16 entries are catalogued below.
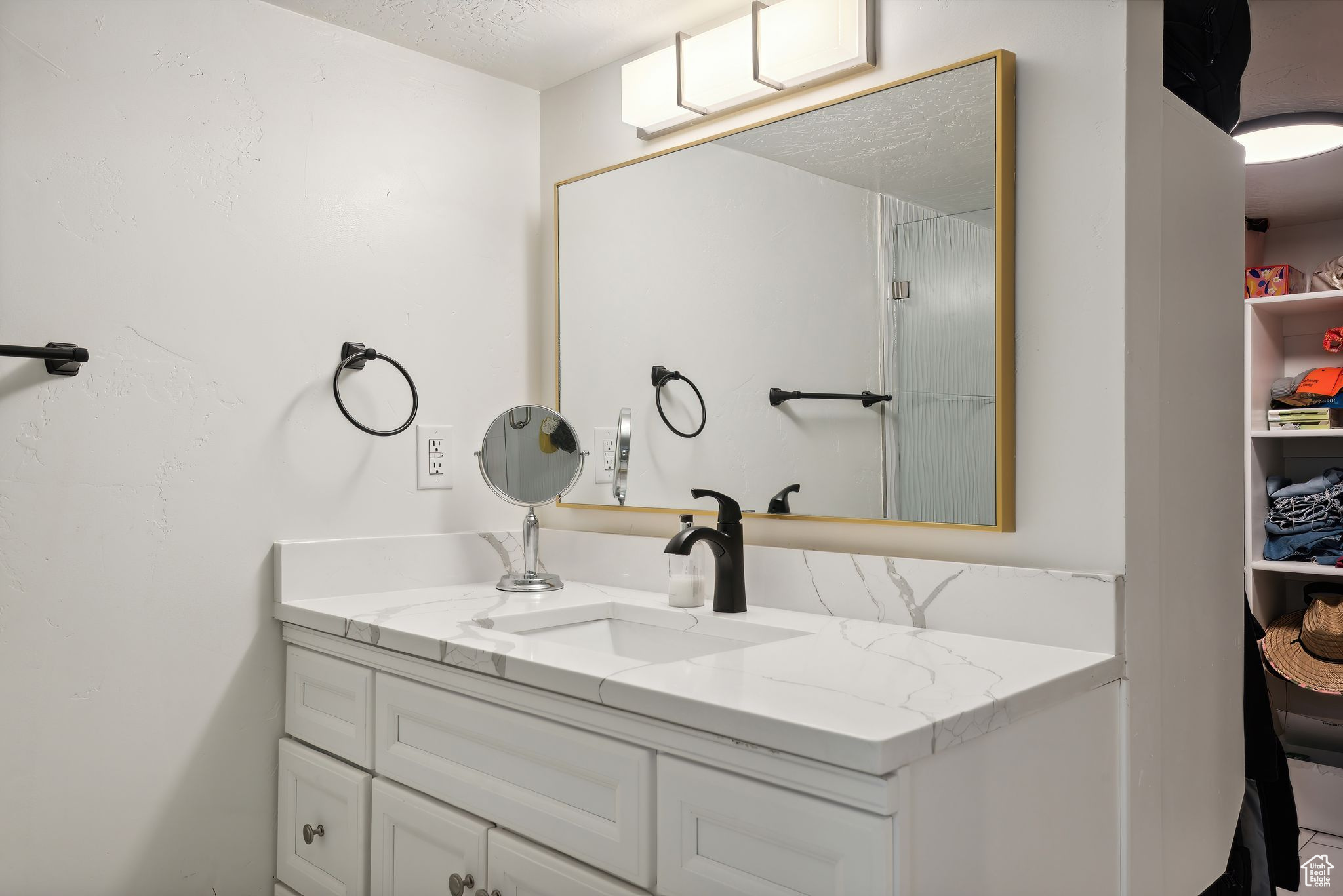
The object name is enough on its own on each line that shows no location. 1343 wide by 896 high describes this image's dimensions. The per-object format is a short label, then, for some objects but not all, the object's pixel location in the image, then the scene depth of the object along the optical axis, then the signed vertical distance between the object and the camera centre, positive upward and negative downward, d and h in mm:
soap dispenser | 1648 -246
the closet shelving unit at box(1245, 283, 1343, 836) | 3166 -63
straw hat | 3127 -722
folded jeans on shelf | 3219 -364
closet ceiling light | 2409 +860
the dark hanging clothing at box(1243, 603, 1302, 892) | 1682 -617
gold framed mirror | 1390 +255
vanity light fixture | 1560 +726
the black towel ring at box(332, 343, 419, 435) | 1809 +184
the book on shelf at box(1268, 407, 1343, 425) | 3271 +110
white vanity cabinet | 937 -463
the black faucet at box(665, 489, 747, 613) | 1575 -198
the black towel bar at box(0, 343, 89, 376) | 1416 +151
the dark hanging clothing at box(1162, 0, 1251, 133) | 1462 +653
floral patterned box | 3432 +636
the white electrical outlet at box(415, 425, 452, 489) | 1952 -19
